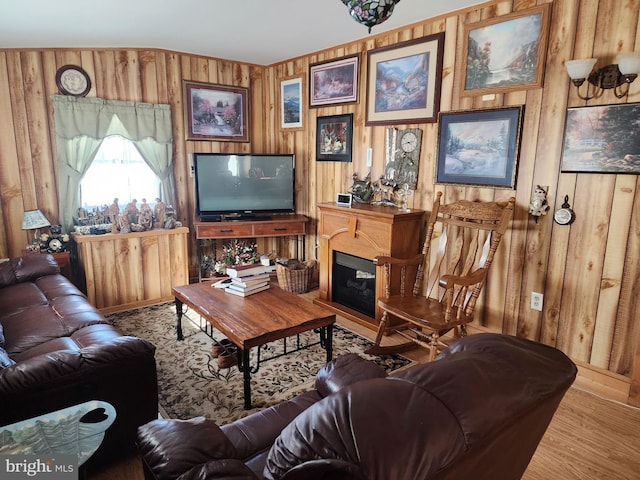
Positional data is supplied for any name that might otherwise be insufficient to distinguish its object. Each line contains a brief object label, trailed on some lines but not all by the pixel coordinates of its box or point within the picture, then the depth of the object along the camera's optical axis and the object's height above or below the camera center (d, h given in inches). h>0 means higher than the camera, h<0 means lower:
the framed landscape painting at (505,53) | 105.2 +31.7
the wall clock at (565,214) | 102.3 -11.0
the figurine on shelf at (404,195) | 141.3 -9.0
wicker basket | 169.9 -44.8
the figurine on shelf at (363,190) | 154.3 -8.2
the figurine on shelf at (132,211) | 157.6 -17.4
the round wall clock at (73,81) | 151.6 +31.4
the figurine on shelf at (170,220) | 162.4 -21.2
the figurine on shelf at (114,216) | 151.2 -18.7
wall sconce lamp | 87.6 +21.7
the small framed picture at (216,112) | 181.8 +25.2
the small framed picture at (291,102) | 185.6 +29.9
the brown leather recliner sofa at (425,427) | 27.7 -18.6
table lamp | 142.9 -19.4
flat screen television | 174.7 -7.8
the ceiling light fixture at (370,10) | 65.6 +25.5
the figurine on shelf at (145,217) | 157.4 -19.5
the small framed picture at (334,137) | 163.8 +12.5
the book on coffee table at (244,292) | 112.3 -34.1
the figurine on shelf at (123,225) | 152.6 -21.8
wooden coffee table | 90.4 -35.5
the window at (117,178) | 164.6 -5.0
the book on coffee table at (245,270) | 114.7 -29.0
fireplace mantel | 130.3 -22.6
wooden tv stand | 170.7 -25.9
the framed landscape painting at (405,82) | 130.2 +29.2
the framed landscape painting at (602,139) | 92.1 +7.3
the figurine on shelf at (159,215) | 162.9 -19.2
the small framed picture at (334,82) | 157.9 +34.7
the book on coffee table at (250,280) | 113.4 -31.3
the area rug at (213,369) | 93.5 -53.3
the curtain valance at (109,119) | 152.9 +18.4
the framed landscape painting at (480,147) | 112.8 +6.6
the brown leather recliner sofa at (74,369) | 61.9 -36.0
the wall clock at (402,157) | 138.3 +4.1
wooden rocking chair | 104.0 -28.4
